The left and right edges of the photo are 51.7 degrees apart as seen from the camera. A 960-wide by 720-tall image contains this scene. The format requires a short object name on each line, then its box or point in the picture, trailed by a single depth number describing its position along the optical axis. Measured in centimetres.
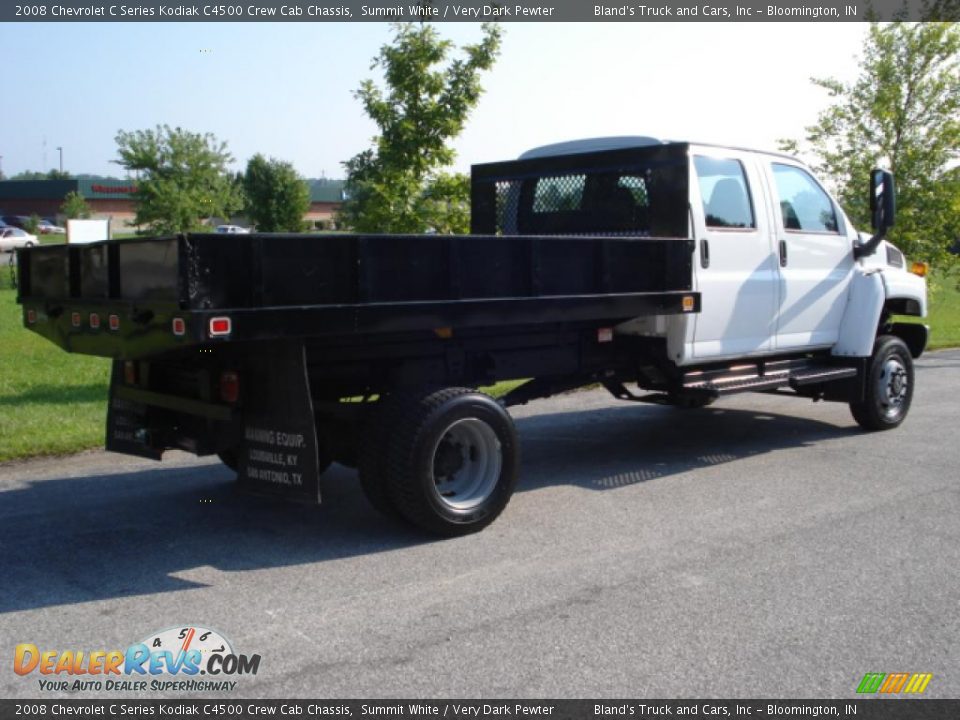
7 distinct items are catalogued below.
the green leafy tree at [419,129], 1127
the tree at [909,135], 1523
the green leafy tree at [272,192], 5266
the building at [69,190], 8674
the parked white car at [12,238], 5775
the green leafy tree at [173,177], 2780
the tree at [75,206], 6794
